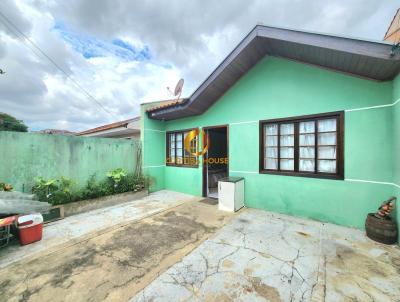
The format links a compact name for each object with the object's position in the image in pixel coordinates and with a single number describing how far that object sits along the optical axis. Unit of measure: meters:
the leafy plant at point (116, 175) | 5.77
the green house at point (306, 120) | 3.34
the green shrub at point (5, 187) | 3.50
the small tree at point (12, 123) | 17.58
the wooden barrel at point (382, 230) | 3.00
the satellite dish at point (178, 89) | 6.24
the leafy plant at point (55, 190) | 4.30
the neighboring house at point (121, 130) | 8.30
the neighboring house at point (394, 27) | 3.34
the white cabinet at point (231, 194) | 4.80
